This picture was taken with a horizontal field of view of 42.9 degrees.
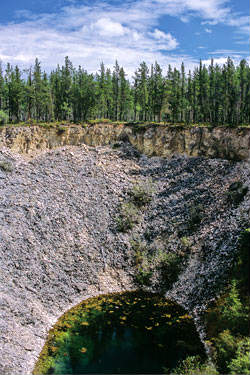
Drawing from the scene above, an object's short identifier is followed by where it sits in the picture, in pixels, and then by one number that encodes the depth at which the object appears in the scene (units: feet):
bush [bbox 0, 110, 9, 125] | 183.52
